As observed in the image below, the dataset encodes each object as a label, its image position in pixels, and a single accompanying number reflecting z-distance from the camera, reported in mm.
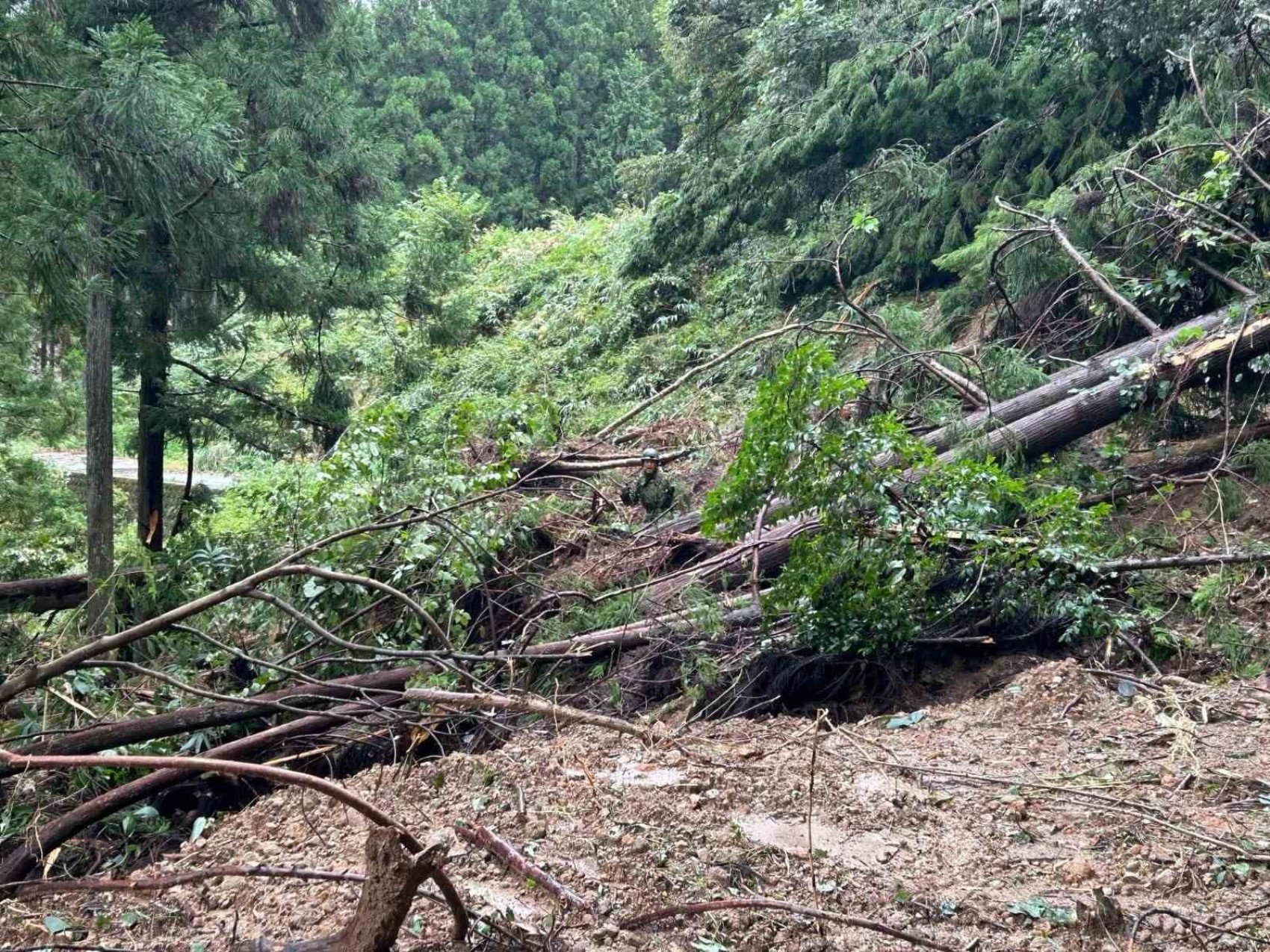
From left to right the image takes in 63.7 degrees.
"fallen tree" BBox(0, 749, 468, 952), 2049
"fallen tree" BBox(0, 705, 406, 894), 3199
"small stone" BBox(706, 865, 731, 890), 2473
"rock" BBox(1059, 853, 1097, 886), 2469
